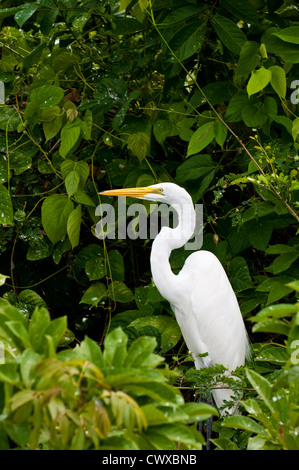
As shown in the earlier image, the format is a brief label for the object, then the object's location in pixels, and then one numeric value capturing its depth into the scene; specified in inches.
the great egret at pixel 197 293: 178.4
